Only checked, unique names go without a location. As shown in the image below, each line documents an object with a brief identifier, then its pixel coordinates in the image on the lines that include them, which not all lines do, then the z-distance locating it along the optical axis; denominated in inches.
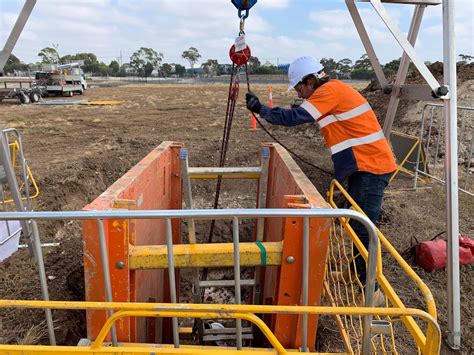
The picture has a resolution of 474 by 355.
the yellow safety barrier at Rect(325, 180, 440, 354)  67.3
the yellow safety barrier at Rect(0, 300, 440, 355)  68.0
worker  139.2
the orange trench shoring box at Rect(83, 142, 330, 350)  84.1
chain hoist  145.1
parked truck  1077.8
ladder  132.5
